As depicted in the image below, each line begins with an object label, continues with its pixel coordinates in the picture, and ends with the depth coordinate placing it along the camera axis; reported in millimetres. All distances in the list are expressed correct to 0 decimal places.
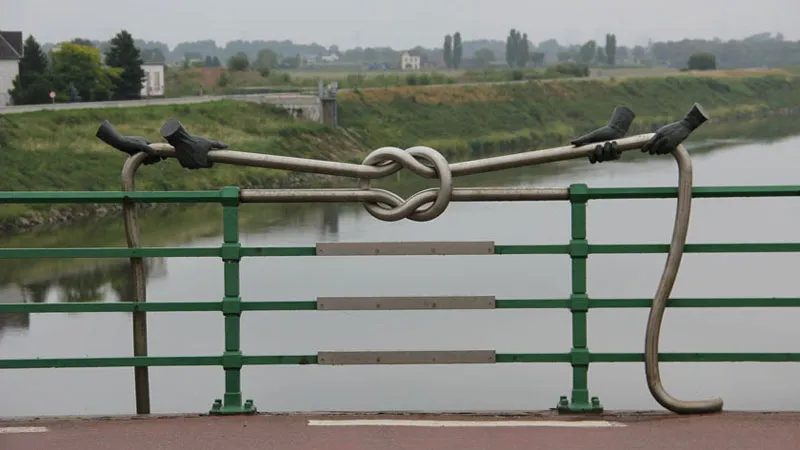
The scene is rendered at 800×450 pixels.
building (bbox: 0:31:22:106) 71938
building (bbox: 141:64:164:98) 86462
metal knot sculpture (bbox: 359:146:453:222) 5250
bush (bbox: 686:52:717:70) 133750
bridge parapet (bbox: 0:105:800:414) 5293
